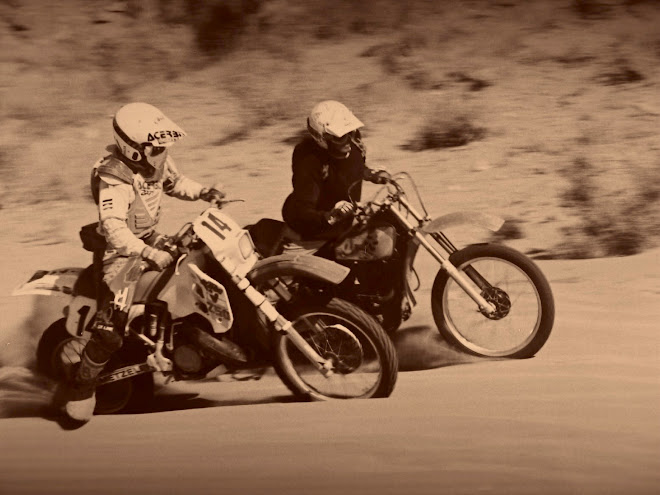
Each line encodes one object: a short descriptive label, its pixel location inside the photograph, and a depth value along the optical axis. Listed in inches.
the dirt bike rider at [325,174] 571.8
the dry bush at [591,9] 1074.1
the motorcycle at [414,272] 559.8
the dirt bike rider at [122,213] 526.9
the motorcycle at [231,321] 521.0
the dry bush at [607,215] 784.9
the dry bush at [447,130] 944.3
